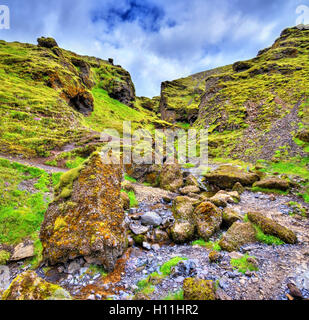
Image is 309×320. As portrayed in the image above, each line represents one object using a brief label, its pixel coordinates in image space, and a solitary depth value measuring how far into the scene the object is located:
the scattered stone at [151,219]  10.27
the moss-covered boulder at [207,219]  8.77
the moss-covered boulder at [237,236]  7.45
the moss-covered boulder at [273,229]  7.56
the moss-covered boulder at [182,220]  8.81
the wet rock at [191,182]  18.12
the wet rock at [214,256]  6.63
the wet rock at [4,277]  6.24
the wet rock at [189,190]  16.55
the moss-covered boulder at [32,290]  4.04
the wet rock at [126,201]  12.42
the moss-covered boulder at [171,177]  18.28
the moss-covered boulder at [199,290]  4.52
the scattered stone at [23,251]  7.44
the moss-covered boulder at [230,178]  16.69
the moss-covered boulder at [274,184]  13.89
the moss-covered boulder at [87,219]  6.37
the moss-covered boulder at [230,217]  9.45
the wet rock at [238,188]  15.53
